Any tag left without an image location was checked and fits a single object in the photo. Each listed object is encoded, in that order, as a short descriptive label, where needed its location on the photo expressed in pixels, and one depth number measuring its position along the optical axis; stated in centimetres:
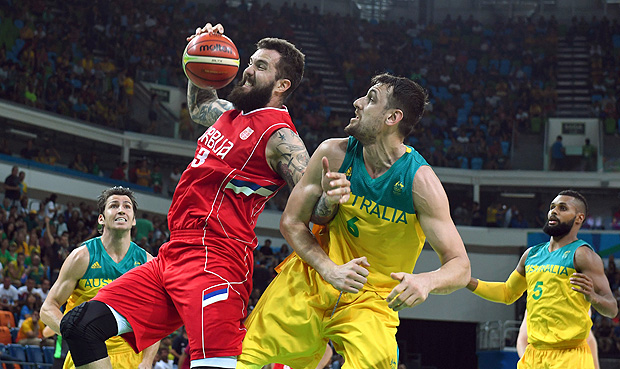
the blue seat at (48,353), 1061
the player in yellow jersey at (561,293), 618
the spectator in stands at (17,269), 1255
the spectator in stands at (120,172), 1889
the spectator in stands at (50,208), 1563
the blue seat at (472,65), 2611
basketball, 491
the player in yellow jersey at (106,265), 594
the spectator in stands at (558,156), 2100
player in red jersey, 400
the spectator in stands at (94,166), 1888
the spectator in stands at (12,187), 1548
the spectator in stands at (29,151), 1759
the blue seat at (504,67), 2577
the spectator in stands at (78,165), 1858
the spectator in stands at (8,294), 1167
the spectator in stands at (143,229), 1607
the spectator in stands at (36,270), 1285
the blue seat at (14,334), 1117
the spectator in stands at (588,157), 2056
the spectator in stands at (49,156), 1795
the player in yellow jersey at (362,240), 399
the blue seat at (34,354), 1034
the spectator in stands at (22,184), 1577
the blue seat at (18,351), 1029
